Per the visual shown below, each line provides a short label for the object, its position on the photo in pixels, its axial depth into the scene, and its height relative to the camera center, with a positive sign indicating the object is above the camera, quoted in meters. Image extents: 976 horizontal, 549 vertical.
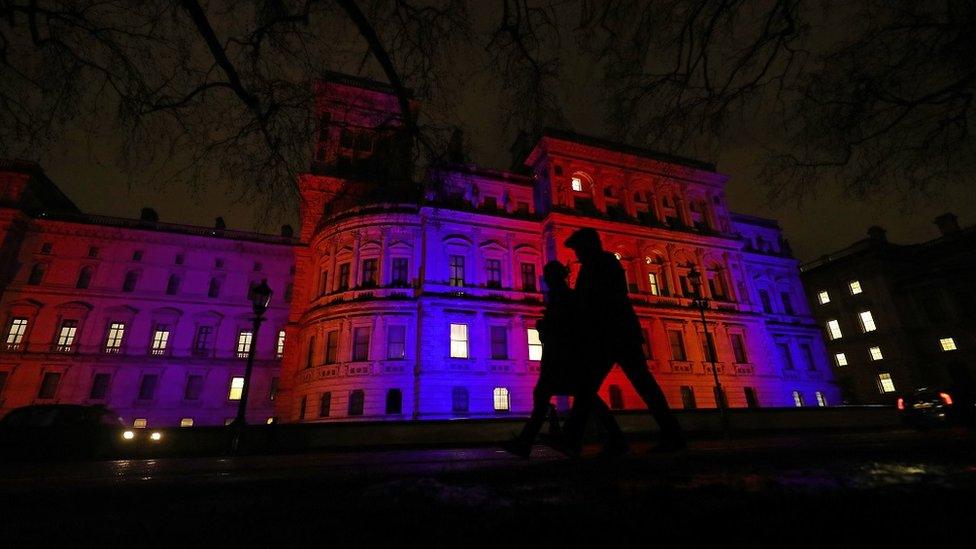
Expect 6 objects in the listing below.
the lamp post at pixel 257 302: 10.50 +3.02
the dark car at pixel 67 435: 9.38 -0.14
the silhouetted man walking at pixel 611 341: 3.20 +0.53
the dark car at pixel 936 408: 10.04 -0.10
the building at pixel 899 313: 34.25 +7.84
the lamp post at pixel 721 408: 15.84 +0.07
